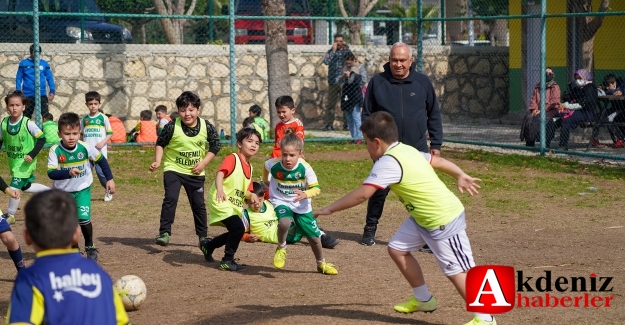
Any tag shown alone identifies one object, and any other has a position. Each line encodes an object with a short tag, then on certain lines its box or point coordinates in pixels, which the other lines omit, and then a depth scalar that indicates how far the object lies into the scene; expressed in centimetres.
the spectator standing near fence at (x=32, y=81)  1602
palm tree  4428
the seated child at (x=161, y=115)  1614
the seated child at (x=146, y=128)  1675
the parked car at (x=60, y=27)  1745
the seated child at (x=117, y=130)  1670
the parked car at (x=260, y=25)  2033
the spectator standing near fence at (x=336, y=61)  1931
